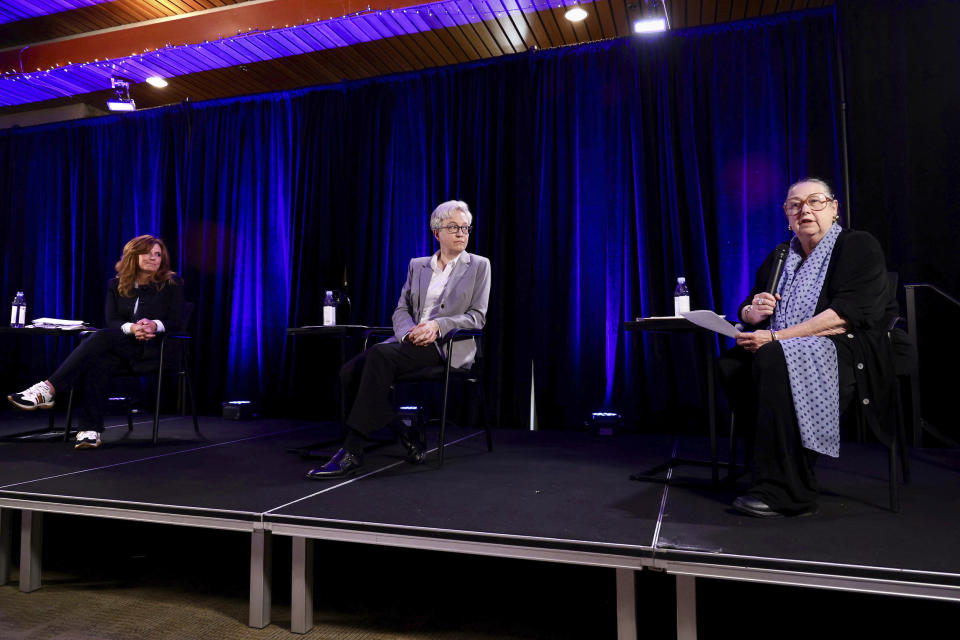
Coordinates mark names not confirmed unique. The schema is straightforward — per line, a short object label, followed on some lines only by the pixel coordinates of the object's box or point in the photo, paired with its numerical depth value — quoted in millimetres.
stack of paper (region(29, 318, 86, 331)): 3096
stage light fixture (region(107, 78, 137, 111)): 5125
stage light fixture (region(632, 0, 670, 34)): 3969
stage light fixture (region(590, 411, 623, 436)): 3762
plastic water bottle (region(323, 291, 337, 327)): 3020
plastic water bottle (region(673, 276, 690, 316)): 2263
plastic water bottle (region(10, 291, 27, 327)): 3527
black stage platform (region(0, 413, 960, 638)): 1401
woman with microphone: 1759
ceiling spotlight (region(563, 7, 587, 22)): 4195
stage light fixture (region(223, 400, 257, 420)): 4582
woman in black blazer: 3008
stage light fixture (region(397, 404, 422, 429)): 3996
